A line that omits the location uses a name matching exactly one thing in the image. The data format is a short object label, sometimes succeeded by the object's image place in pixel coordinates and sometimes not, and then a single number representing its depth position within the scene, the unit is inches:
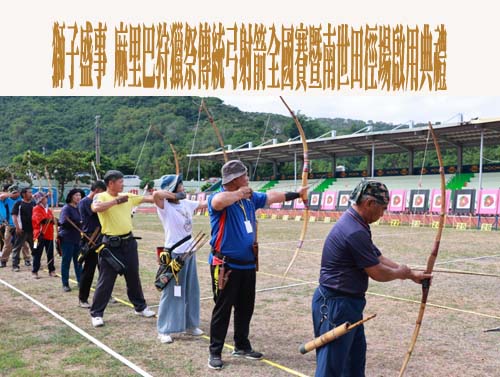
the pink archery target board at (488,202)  978.4
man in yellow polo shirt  217.6
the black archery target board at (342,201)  1273.1
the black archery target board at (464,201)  1031.0
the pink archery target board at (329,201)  1326.0
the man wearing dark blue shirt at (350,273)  112.7
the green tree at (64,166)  2009.1
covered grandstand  1064.2
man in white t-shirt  195.3
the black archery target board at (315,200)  1378.0
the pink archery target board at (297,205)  1395.5
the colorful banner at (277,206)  1411.2
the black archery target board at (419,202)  1120.6
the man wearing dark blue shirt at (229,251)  164.7
